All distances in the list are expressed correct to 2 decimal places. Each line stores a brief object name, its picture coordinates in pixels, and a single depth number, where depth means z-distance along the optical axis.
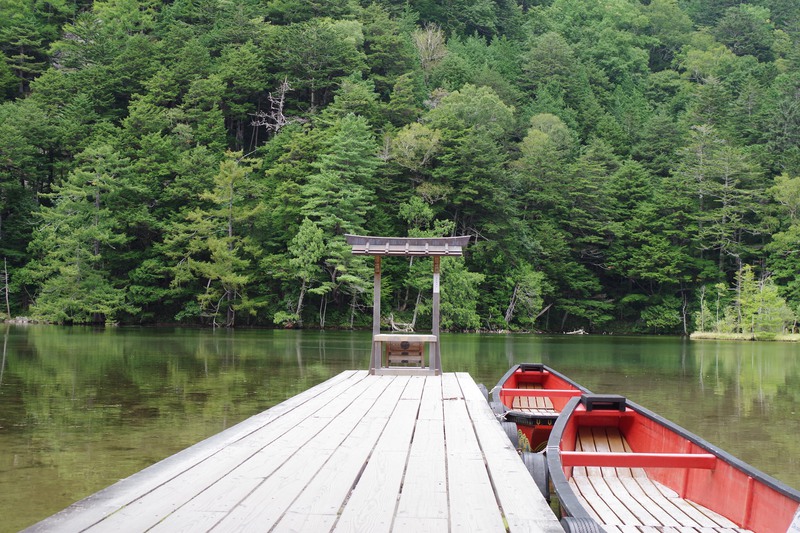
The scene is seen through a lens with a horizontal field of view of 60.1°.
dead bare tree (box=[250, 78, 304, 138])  43.22
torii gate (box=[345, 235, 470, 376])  9.98
